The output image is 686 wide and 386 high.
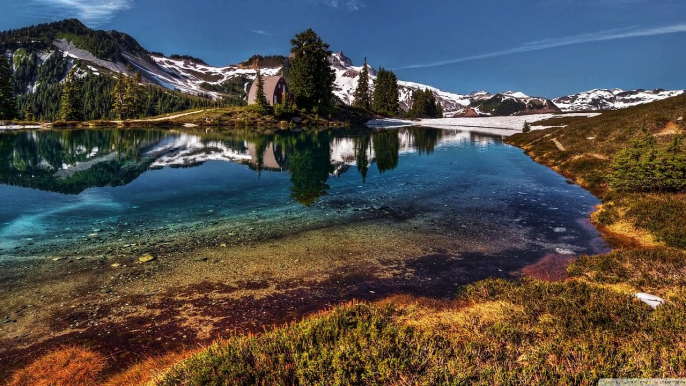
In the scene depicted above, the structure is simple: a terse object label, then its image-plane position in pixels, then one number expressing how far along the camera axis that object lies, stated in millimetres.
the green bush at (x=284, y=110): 113938
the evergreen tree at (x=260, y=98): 116625
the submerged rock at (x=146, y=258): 12713
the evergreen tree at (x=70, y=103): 107188
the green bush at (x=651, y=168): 20781
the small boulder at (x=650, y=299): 8691
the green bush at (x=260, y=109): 115312
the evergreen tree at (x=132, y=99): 127625
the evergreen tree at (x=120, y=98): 126275
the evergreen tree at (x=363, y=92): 157375
